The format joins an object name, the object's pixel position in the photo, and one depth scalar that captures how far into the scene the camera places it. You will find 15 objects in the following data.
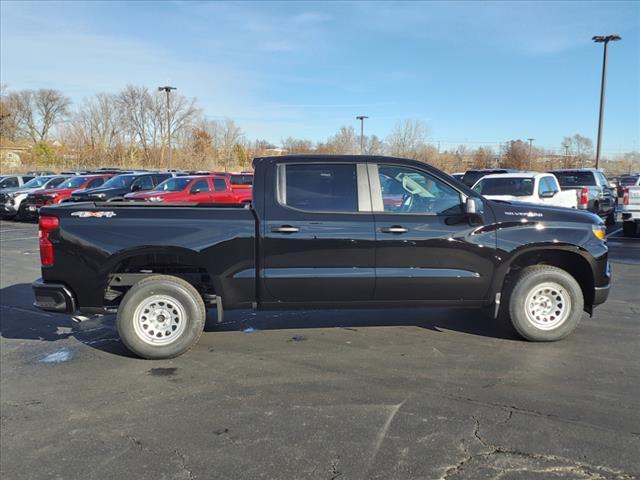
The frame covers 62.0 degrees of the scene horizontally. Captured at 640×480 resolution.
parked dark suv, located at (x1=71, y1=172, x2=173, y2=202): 18.89
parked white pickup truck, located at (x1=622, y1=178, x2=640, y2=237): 13.08
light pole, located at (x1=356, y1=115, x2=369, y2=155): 52.94
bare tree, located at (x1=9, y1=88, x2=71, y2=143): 84.69
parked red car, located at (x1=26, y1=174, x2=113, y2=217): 19.66
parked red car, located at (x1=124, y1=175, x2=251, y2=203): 17.06
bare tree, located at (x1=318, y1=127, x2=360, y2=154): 58.62
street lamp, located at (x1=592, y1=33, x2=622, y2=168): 28.10
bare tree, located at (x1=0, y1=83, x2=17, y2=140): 72.94
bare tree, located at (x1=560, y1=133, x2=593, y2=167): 59.97
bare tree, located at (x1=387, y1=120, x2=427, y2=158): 52.56
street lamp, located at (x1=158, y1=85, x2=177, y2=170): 43.88
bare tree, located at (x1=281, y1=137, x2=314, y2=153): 68.81
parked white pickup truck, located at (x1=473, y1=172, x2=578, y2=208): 12.05
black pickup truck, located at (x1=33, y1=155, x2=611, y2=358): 4.91
